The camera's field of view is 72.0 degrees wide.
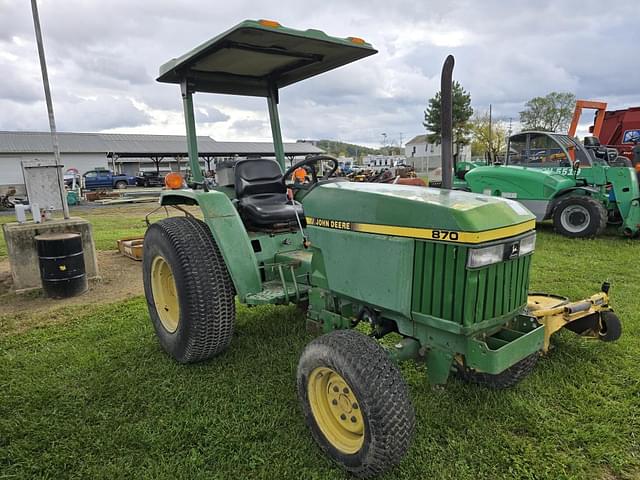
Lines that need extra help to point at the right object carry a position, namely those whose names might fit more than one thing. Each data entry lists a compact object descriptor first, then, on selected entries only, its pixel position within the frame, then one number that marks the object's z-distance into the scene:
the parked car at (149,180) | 29.61
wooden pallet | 6.42
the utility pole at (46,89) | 5.61
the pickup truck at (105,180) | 26.64
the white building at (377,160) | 65.69
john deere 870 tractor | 1.92
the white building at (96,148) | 28.42
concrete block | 4.89
